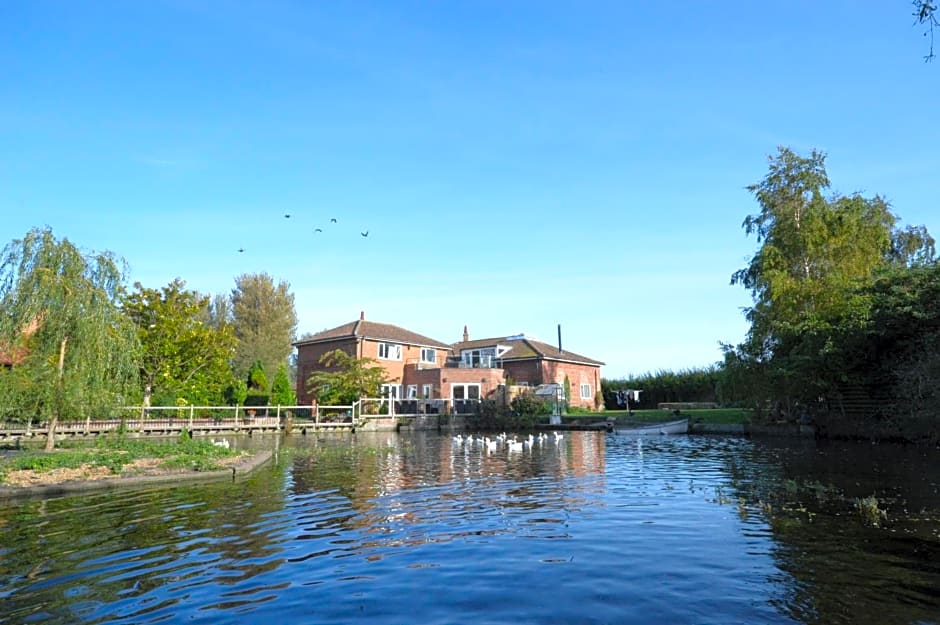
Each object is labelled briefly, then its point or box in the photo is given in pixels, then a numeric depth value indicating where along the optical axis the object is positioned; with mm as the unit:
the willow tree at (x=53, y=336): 18891
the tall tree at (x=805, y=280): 28719
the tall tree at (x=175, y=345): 42156
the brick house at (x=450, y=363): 51250
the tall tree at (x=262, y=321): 70312
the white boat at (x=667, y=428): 35062
